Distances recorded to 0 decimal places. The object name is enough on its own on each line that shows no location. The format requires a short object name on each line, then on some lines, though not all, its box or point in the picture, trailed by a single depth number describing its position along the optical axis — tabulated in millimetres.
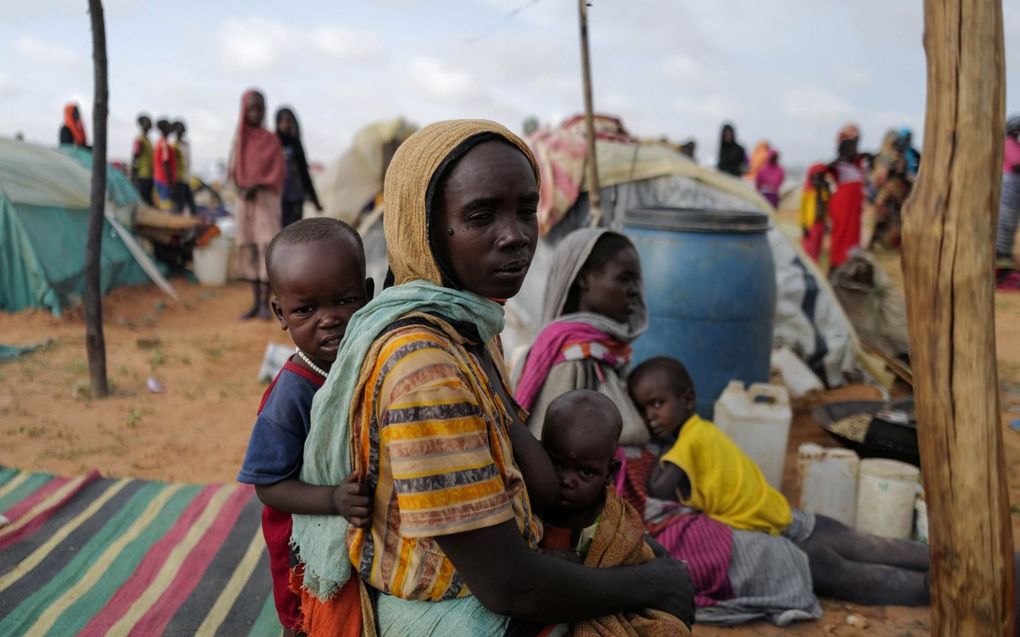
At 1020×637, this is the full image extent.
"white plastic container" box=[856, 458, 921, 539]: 3447
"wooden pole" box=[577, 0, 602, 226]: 4969
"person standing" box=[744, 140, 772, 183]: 17109
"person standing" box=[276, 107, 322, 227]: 8141
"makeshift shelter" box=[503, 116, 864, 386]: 5957
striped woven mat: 2676
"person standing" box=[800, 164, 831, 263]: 10227
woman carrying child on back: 1285
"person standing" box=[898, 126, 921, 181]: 11367
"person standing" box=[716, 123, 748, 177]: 12562
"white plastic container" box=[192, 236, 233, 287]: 9812
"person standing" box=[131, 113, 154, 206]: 11289
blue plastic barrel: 4395
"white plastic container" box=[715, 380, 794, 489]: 3873
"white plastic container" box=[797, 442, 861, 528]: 3633
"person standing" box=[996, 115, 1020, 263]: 9438
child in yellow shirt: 2963
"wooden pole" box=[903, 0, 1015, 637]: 1740
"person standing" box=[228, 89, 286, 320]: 7387
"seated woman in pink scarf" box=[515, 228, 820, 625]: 2848
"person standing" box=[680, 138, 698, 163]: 12804
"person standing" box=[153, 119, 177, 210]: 11250
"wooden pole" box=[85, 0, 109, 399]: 4836
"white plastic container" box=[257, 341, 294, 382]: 5797
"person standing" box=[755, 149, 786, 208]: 12727
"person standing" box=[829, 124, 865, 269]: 9273
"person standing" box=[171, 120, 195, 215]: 11562
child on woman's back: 1691
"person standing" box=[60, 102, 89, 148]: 10664
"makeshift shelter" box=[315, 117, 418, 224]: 11938
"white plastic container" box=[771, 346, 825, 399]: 5801
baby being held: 1738
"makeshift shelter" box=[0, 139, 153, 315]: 7410
